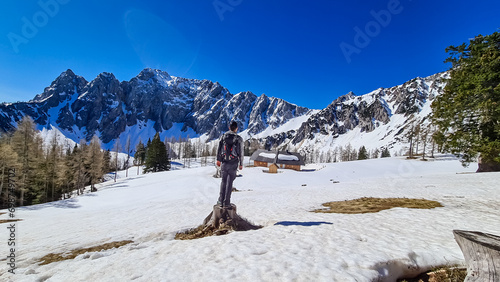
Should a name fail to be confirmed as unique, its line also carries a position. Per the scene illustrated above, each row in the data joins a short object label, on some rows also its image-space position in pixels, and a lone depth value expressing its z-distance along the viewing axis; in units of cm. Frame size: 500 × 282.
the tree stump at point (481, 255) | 245
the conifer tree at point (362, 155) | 9806
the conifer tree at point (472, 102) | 1101
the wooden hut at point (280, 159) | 6481
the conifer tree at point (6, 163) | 2302
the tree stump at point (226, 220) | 691
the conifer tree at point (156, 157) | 6312
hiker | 727
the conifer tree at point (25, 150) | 2556
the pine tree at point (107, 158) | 5972
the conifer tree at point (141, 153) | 8475
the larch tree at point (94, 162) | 4073
